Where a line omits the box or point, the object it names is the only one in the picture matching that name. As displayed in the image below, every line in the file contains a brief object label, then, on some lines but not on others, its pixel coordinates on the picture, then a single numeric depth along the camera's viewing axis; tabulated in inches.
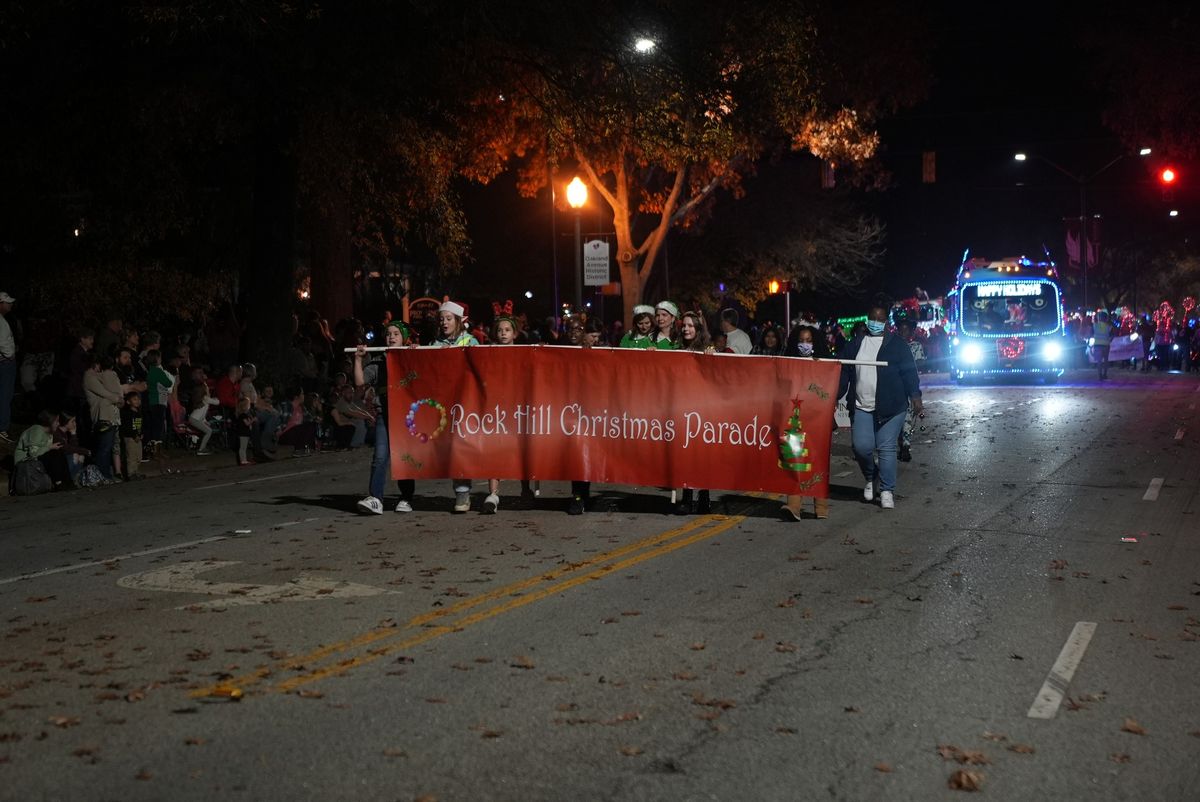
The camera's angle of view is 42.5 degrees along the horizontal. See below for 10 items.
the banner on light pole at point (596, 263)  1311.5
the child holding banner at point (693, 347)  557.6
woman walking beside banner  567.5
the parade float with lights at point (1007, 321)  1606.8
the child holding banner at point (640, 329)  582.9
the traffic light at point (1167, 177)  1359.5
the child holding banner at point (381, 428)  553.9
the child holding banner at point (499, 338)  558.6
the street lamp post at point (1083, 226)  2327.8
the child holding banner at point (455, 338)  561.6
